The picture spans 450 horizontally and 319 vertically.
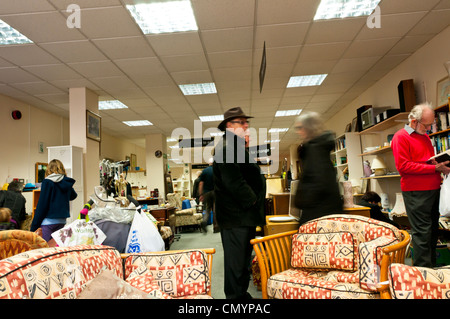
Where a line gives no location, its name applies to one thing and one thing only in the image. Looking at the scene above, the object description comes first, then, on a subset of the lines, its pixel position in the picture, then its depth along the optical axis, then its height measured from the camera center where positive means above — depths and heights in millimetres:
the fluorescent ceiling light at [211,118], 8132 +1834
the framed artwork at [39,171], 6285 +492
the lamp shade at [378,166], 5211 +189
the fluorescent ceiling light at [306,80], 5573 +1880
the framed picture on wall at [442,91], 3857 +1072
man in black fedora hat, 1969 -126
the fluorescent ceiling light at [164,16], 3238 +1922
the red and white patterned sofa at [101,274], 1073 -366
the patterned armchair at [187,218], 7570 -768
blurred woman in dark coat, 2109 +62
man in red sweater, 2592 -51
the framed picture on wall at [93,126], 5602 +1254
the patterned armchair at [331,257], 1765 -526
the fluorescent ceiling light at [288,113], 8000 +1829
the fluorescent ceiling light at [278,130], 10294 +1791
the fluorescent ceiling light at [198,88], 5746 +1887
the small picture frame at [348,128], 7109 +1194
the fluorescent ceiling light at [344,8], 3360 +1916
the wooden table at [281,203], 3896 -262
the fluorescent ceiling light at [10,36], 3521 +1923
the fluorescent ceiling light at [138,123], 8359 +1852
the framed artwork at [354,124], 6754 +1227
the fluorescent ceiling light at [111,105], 6547 +1885
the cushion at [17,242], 1495 -233
